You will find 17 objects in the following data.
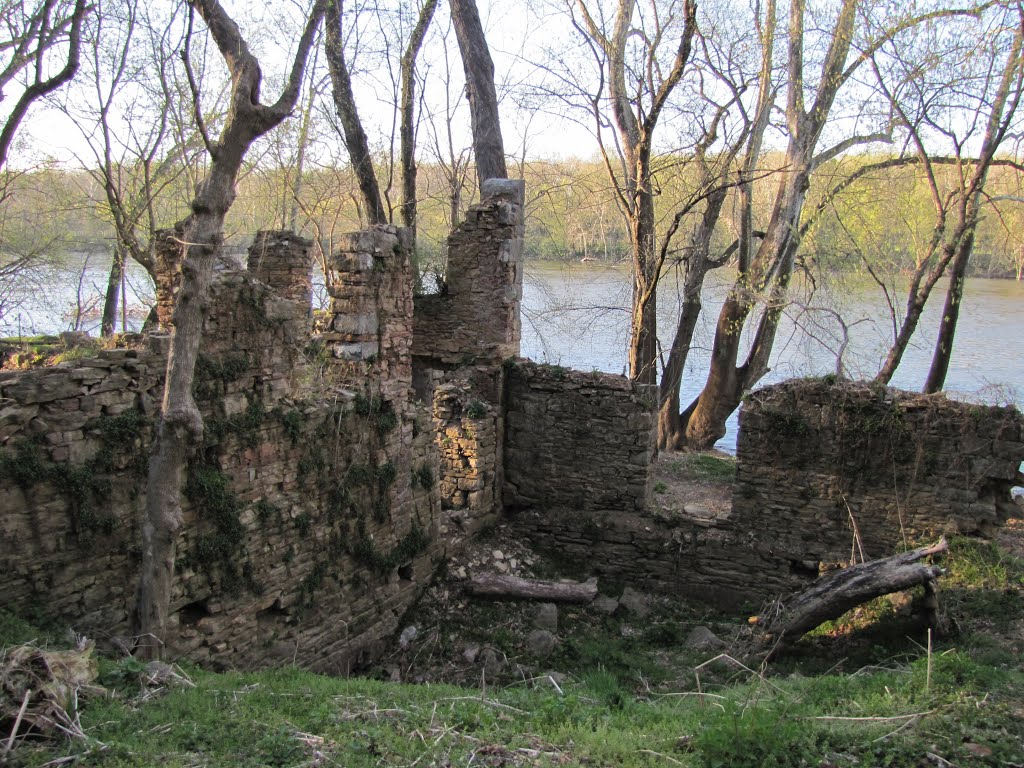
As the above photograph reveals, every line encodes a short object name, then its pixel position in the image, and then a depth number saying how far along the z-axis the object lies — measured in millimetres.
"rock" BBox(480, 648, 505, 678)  8031
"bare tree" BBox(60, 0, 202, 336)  14102
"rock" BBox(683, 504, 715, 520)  10445
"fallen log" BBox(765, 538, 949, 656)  7203
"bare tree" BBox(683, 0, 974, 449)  14688
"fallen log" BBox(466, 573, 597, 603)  9406
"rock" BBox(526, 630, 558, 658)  8391
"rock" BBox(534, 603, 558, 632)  8969
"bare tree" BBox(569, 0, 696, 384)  13117
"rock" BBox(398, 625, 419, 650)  8656
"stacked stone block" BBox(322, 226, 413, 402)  9773
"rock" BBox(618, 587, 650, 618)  9539
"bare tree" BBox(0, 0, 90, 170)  12484
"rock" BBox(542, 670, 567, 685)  7348
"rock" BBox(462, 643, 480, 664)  8289
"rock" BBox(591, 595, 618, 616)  9477
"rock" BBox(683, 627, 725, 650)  8516
